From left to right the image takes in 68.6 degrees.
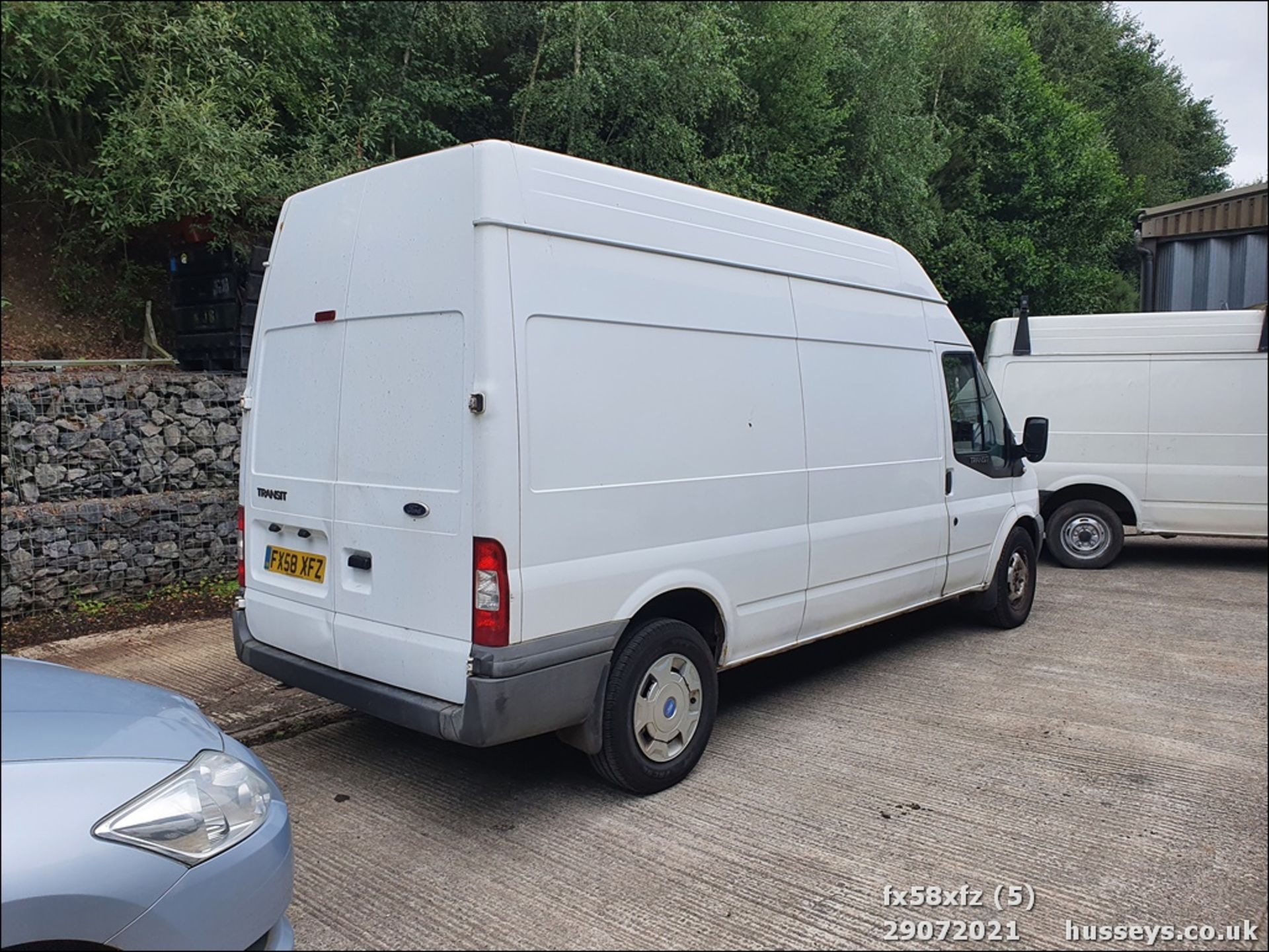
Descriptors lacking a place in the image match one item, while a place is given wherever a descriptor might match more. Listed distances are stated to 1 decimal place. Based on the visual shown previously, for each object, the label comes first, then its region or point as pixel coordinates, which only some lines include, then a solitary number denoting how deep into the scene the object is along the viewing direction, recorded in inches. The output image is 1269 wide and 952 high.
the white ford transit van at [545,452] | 135.9
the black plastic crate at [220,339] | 314.0
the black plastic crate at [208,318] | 319.6
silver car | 69.7
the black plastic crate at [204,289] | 323.3
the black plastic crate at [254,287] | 314.0
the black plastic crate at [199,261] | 324.8
